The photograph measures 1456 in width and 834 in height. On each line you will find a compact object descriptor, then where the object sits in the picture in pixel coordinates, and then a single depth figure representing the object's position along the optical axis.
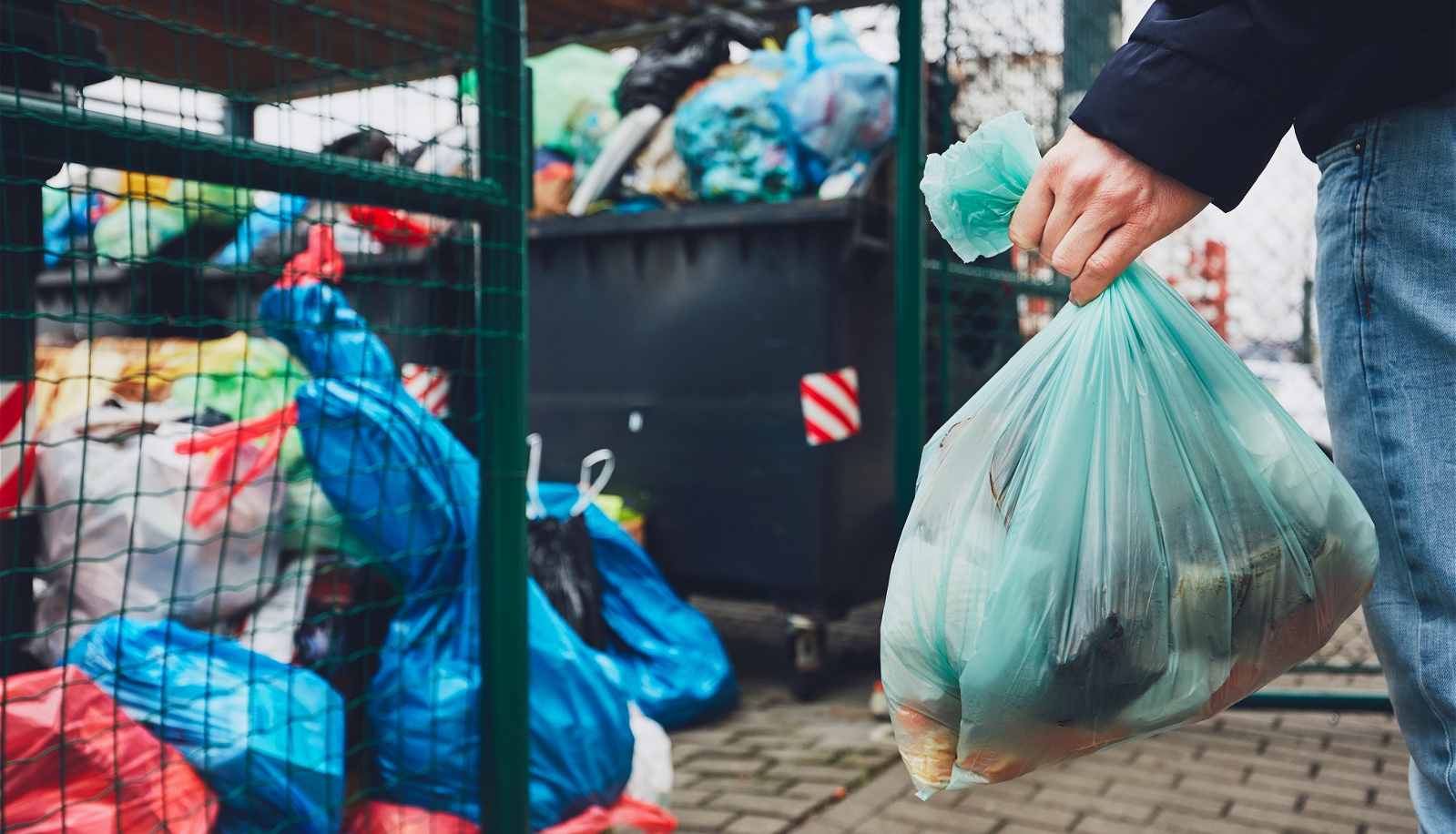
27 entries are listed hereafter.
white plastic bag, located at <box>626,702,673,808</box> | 2.33
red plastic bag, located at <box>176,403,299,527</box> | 2.18
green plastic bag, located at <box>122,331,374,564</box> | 2.27
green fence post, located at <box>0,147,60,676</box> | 1.46
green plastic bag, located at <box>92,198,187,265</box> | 3.85
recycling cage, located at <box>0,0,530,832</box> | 1.52
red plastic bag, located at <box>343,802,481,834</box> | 2.02
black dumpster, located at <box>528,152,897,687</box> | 3.40
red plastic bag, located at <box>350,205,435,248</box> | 1.97
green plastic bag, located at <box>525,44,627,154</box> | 4.25
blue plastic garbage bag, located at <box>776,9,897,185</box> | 3.37
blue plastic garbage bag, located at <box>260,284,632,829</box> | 2.08
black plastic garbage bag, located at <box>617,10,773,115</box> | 3.85
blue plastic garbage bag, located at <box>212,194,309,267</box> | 3.68
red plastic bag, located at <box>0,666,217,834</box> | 1.58
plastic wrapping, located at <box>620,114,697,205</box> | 3.79
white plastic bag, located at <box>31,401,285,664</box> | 2.11
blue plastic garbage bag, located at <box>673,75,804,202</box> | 3.54
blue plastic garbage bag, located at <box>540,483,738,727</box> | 3.18
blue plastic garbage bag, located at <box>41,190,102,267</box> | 3.92
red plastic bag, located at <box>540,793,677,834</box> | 2.12
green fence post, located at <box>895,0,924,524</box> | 3.03
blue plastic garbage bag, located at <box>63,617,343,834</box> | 1.79
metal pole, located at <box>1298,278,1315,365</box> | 4.05
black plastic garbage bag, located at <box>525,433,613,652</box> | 3.19
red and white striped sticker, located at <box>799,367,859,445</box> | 3.39
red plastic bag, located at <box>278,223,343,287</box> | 2.04
